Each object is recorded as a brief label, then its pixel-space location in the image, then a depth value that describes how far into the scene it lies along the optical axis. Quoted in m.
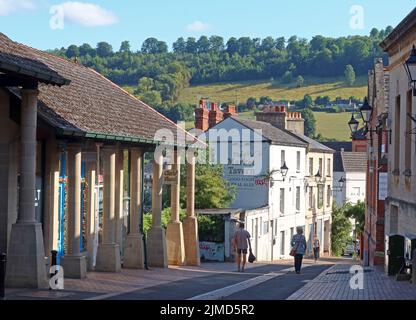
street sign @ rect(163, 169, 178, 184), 29.34
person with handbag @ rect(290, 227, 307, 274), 26.19
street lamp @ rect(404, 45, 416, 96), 17.22
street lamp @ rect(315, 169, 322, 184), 56.74
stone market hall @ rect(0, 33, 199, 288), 17.73
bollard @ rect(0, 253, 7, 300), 15.66
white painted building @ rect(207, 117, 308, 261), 46.81
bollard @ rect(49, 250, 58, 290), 19.09
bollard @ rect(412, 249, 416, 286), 19.16
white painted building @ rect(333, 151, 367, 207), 78.50
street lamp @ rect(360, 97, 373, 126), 28.31
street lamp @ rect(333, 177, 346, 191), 73.06
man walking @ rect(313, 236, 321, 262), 45.78
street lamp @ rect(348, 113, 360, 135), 30.76
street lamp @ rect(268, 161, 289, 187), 46.66
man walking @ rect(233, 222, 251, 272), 26.00
